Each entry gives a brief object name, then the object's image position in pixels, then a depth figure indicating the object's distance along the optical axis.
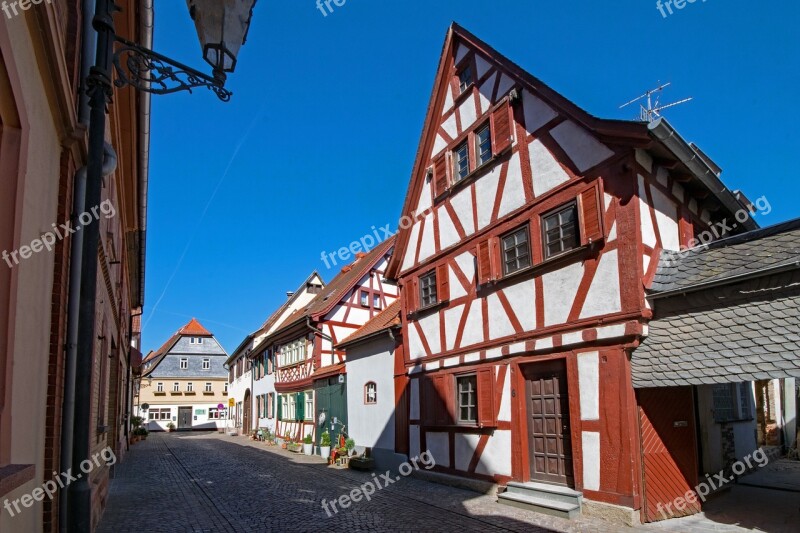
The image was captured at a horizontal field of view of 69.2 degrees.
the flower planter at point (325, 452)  18.80
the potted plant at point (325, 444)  18.58
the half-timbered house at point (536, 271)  8.67
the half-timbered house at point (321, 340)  21.66
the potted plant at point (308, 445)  21.09
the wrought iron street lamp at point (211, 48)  3.79
